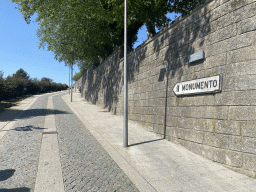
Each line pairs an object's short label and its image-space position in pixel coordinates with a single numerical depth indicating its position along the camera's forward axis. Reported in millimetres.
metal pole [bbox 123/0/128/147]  6242
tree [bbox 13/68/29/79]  58750
